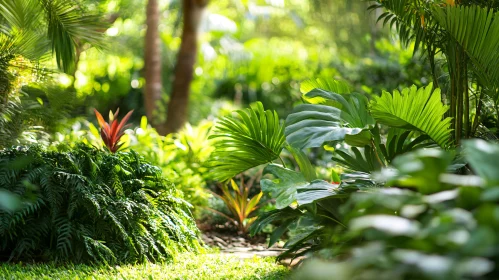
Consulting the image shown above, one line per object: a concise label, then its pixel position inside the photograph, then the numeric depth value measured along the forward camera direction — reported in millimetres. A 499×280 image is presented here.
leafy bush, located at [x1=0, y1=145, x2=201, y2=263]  4180
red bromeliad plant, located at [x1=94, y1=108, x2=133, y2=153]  5348
